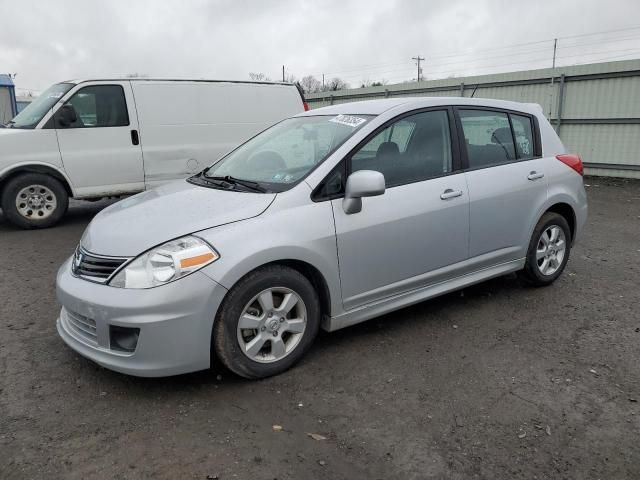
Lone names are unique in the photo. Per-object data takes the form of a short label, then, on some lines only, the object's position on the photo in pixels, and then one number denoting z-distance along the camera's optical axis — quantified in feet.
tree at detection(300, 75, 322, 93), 179.32
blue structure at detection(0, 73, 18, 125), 59.41
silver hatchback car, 9.71
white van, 24.26
